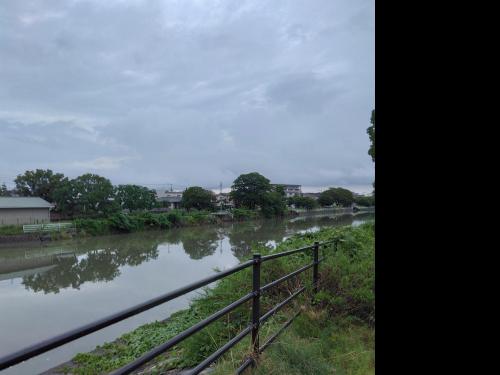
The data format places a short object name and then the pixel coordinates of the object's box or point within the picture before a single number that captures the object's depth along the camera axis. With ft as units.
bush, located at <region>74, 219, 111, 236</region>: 110.22
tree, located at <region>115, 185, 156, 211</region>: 148.77
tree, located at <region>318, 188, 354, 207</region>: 286.66
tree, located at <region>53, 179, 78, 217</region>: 132.77
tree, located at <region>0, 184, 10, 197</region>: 164.86
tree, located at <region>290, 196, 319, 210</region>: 260.83
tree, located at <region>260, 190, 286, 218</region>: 197.67
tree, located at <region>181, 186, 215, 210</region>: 187.32
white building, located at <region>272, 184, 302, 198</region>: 359.99
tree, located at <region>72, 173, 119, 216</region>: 131.64
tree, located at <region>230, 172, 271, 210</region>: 205.33
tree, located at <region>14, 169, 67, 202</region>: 152.37
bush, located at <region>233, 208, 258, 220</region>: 175.11
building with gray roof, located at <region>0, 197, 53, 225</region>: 111.86
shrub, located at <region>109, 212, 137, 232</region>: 118.93
